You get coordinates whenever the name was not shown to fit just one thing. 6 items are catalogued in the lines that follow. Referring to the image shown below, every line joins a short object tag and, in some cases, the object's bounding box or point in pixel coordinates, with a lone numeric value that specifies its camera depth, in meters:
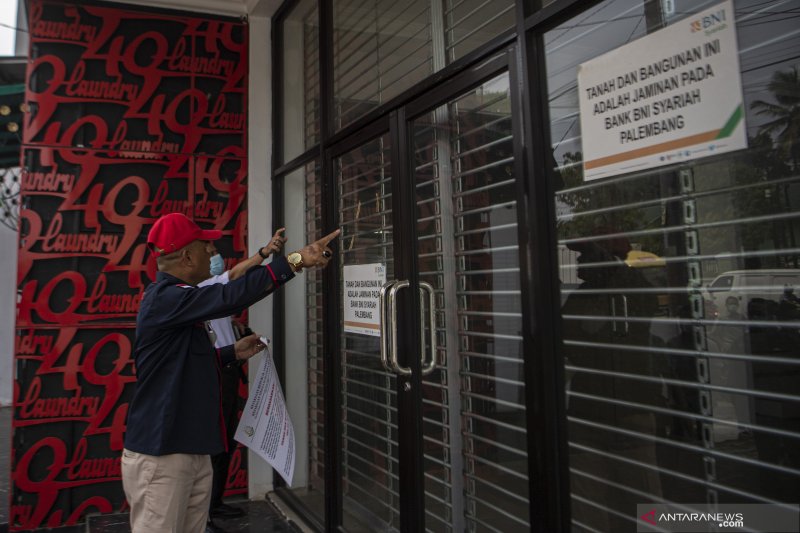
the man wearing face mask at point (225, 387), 3.95
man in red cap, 2.35
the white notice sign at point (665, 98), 1.51
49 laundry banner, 4.26
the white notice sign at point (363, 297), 3.10
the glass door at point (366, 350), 3.16
